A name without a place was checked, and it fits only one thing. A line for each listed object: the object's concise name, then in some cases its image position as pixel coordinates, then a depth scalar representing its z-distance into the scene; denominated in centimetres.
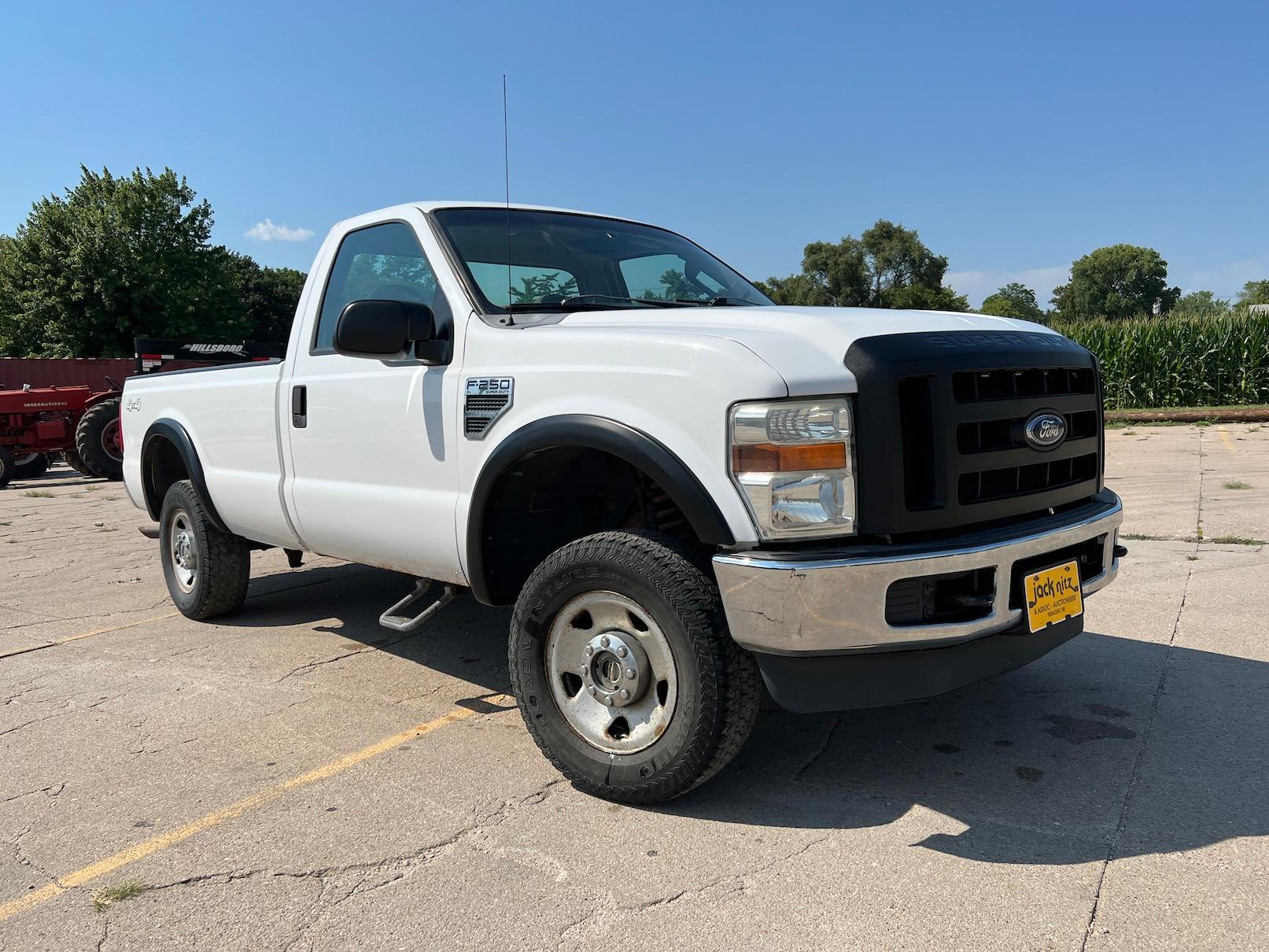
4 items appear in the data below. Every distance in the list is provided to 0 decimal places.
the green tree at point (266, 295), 5503
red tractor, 1422
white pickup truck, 266
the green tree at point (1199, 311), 2385
